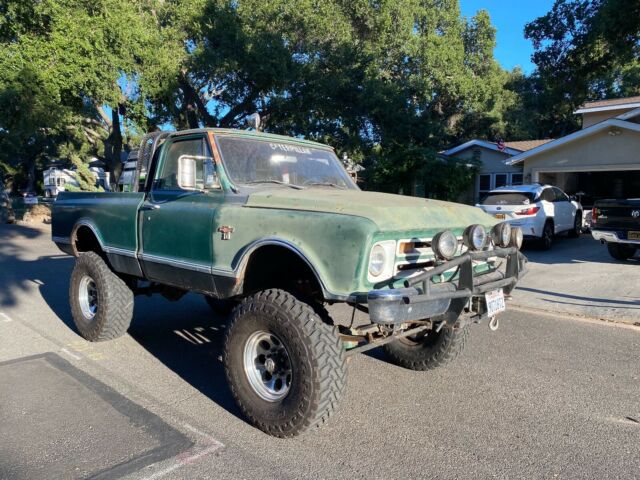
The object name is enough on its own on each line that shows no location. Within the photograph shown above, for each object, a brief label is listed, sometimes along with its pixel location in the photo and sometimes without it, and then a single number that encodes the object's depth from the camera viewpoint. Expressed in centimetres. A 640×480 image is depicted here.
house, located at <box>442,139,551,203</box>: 2255
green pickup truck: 319
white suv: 1234
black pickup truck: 962
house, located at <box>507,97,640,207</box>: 1561
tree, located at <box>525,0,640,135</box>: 1164
